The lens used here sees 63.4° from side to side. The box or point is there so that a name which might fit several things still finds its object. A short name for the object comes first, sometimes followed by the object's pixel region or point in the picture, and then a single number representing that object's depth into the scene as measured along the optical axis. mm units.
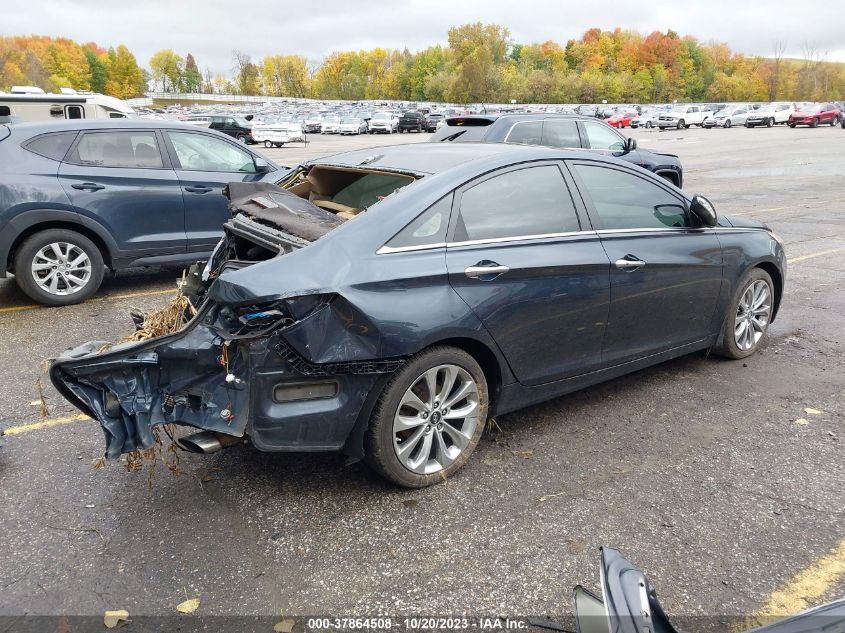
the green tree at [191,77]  170250
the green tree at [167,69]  168250
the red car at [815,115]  48125
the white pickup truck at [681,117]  51062
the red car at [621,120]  53844
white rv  15938
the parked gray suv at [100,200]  6418
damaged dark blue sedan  3008
